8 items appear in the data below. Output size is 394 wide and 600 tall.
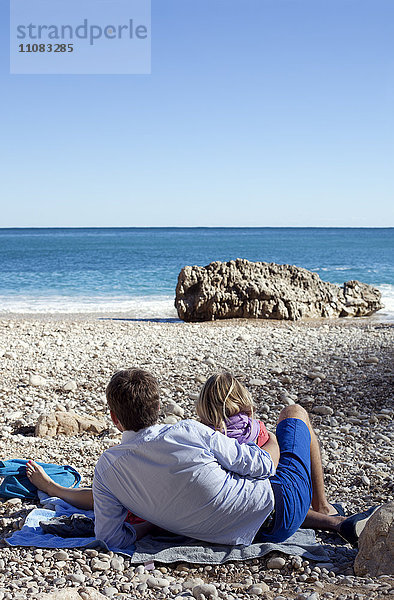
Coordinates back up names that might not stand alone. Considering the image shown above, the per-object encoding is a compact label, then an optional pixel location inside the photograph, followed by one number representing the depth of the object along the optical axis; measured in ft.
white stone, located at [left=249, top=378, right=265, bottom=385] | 23.22
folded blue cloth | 13.01
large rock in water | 45.88
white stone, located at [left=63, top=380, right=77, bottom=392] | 22.50
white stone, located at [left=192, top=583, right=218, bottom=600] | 8.78
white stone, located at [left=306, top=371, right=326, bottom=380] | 23.99
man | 9.59
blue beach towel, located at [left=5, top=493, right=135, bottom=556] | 10.27
